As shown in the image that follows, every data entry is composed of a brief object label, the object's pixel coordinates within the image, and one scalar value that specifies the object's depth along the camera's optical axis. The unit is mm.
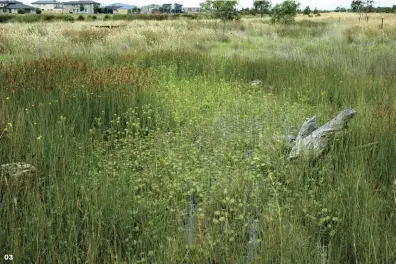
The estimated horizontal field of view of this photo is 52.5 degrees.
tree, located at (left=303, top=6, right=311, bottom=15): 66588
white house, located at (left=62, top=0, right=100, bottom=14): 118631
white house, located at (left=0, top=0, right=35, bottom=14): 95231
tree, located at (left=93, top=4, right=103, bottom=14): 99562
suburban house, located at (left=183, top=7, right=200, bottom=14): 143325
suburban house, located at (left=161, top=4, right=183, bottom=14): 115750
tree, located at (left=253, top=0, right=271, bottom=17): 57781
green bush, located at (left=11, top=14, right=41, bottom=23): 41712
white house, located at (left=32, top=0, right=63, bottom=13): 137525
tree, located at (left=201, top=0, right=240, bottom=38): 26094
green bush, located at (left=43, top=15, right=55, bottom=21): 46725
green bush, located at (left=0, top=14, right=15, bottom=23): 42362
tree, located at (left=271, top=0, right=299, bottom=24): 28234
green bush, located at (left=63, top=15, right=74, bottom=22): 46719
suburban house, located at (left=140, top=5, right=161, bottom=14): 134050
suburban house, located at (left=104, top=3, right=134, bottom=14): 102000
